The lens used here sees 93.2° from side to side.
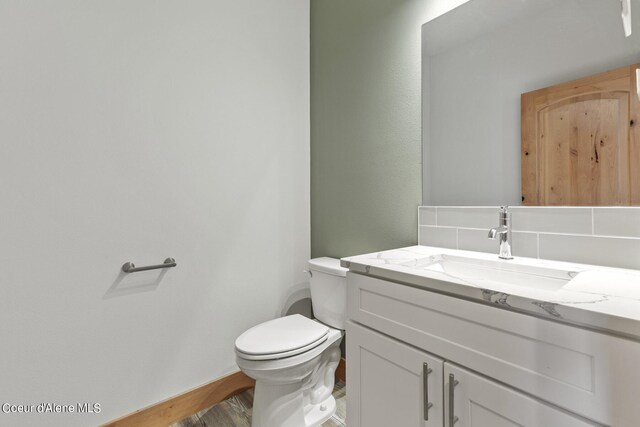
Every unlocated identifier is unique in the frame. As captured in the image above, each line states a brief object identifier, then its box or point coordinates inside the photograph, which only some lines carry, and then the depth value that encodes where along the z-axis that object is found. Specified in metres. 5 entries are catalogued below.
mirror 0.97
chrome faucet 1.04
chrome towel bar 1.34
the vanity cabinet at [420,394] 0.64
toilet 1.24
